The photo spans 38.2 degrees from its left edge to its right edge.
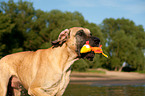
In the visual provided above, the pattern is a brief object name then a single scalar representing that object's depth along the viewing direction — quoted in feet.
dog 14.07
